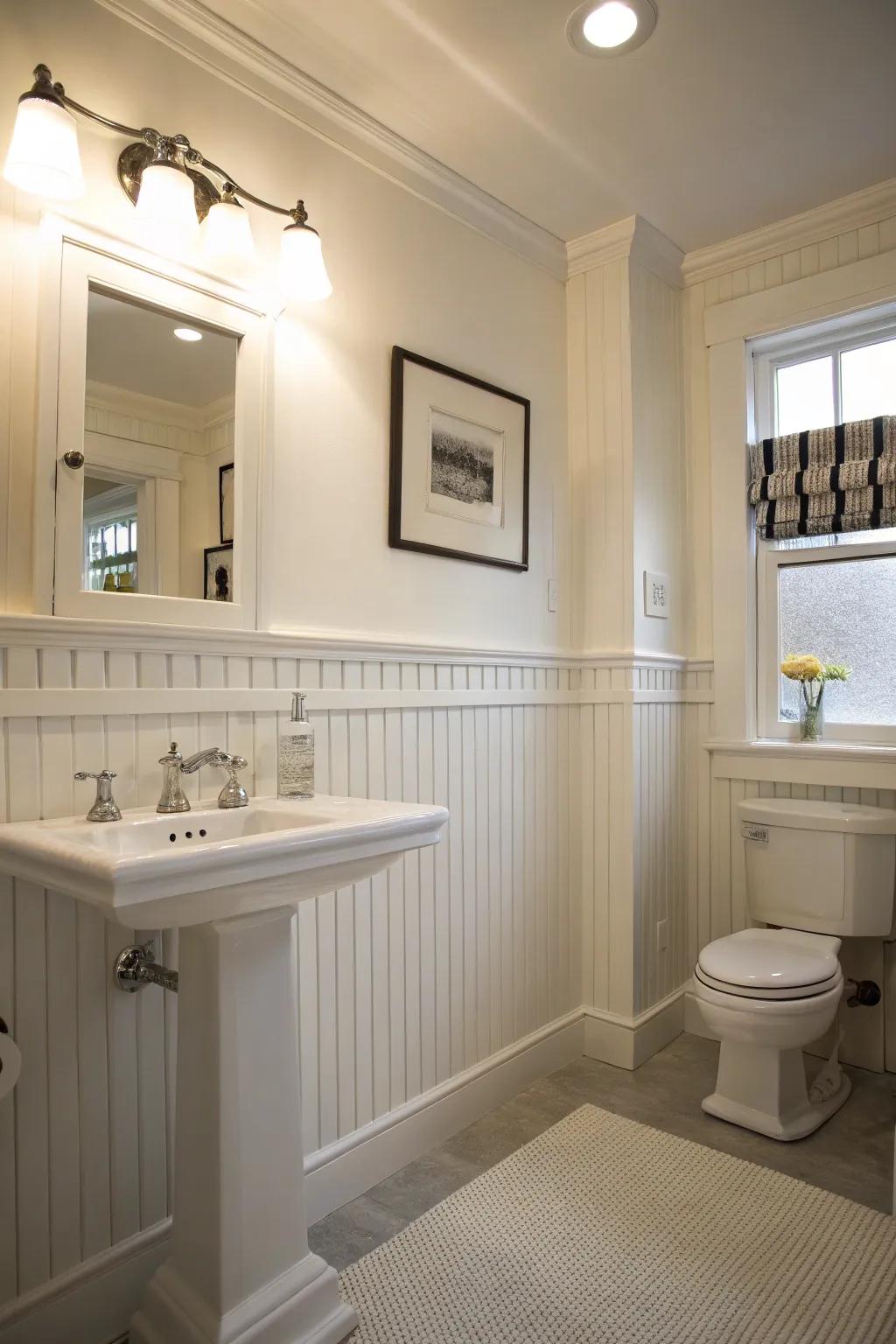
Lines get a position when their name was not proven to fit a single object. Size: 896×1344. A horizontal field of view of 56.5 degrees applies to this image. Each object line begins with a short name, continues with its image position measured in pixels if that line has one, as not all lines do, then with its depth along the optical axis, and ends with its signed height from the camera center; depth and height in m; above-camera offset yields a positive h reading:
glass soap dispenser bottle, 1.62 -0.16
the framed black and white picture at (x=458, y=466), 2.01 +0.55
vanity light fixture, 1.26 +0.83
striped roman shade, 2.33 +0.58
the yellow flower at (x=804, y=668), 2.43 +0.03
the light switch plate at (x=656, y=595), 2.50 +0.26
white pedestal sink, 1.25 -0.66
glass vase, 2.48 -0.12
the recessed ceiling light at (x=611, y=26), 1.63 +1.32
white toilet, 1.95 -0.69
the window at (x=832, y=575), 2.40 +0.31
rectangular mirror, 1.38 +0.43
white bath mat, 1.43 -1.10
